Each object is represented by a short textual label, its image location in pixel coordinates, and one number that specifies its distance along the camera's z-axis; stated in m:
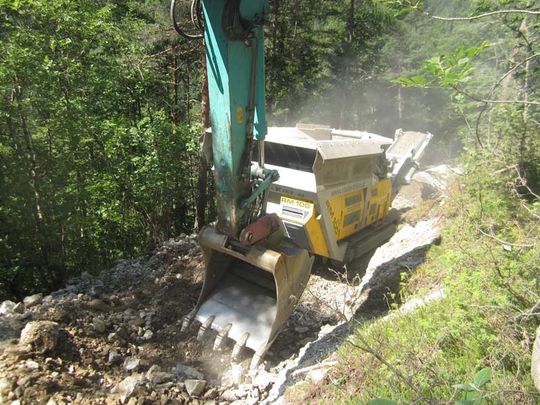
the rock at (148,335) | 4.78
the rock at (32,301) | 4.93
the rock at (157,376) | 3.91
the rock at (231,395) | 4.03
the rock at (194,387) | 3.94
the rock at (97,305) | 4.96
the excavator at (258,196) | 3.83
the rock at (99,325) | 4.51
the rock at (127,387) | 3.56
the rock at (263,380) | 4.09
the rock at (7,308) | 4.47
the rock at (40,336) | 3.76
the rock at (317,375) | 3.57
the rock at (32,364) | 3.54
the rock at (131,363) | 4.16
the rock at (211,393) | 4.00
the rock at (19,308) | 4.58
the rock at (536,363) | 2.49
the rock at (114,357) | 4.19
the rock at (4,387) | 3.19
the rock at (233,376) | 4.30
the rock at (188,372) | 4.26
